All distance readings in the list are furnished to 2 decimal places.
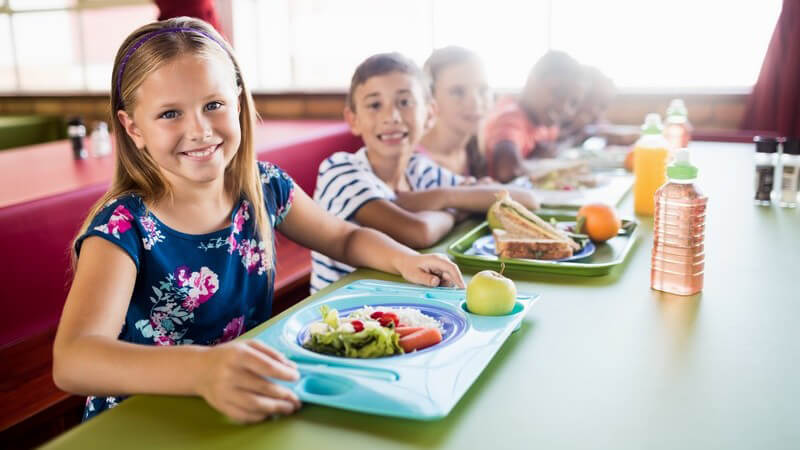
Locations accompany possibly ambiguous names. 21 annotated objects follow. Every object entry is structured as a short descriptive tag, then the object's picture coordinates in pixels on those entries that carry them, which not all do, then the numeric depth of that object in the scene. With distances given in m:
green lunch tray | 1.19
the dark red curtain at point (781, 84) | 3.58
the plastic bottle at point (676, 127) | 2.17
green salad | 0.82
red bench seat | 1.60
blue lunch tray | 0.70
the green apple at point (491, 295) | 0.95
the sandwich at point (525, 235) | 1.28
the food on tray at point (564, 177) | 1.99
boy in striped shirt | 1.51
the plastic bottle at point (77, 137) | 2.74
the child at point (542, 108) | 2.70
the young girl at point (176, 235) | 0.81
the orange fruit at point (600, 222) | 1.38
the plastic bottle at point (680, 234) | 1.08
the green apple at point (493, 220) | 1.47
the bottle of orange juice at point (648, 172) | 1.64
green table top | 0.67
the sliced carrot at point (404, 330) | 0.88
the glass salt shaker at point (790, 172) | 1.66
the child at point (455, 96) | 2.38
